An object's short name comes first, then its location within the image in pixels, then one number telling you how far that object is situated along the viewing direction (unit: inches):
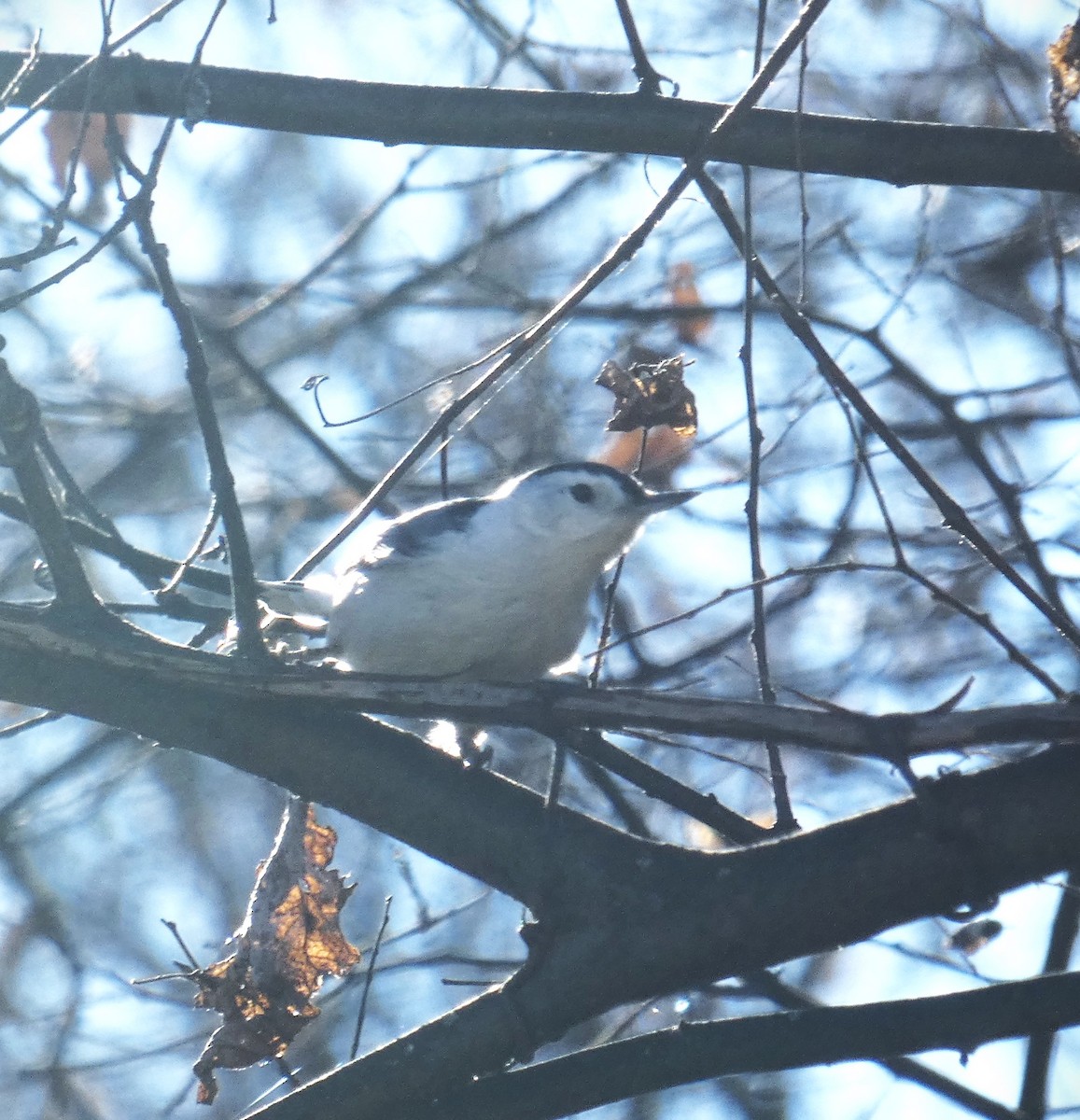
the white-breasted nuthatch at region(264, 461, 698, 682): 234.5
